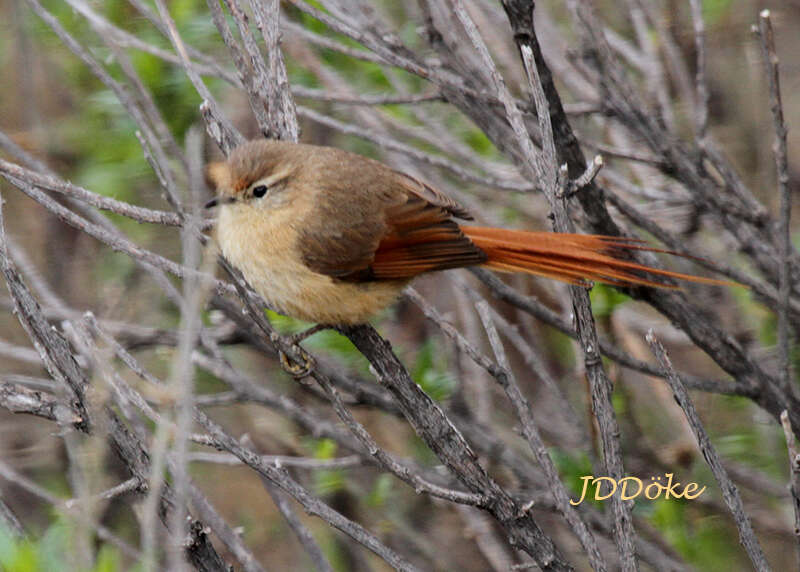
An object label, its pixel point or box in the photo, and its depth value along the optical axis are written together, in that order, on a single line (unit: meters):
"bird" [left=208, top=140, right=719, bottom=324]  6.45
